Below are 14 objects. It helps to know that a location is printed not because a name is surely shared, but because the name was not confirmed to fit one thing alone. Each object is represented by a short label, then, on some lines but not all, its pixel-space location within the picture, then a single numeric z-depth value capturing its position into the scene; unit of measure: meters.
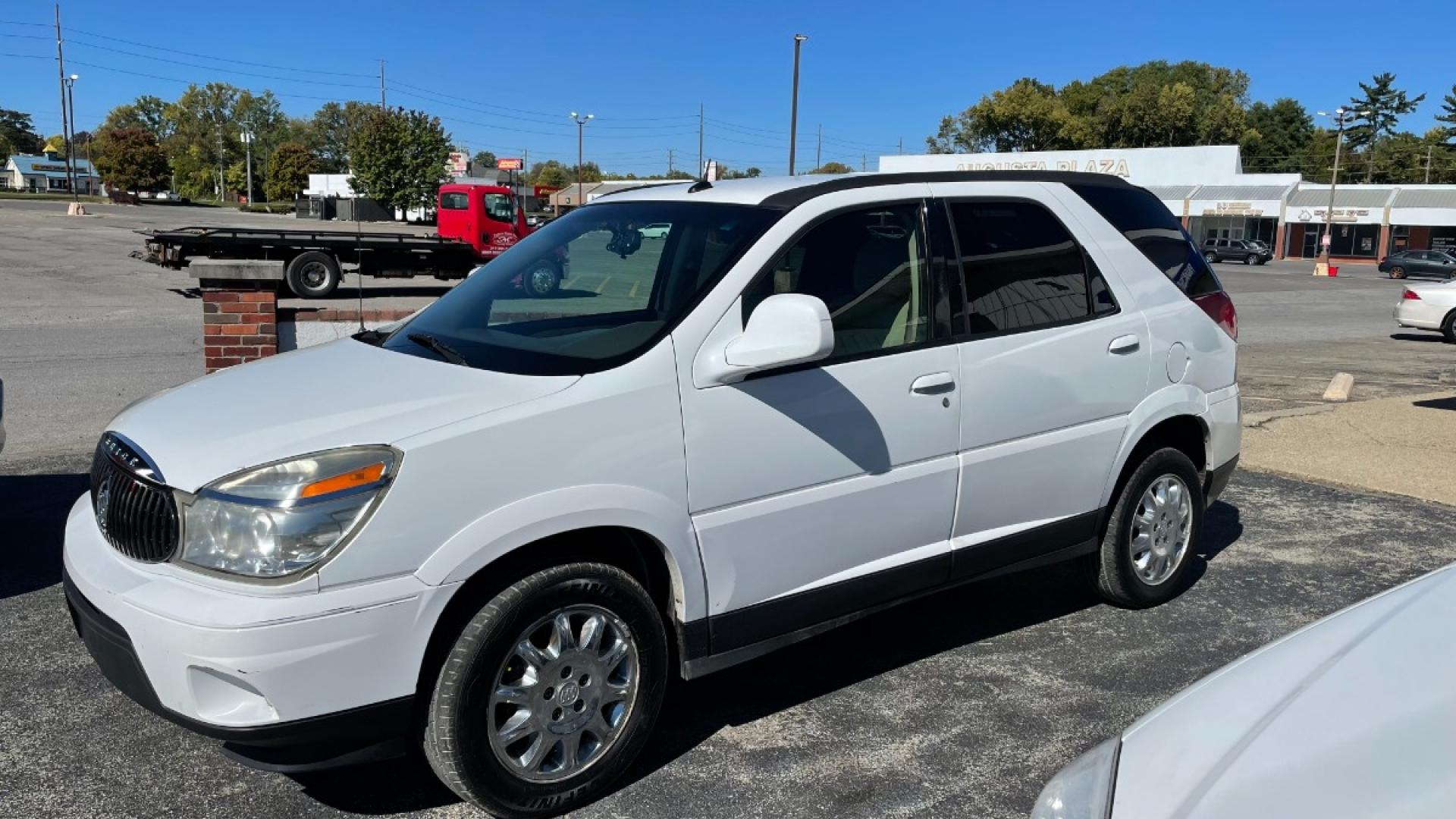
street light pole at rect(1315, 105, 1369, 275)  47.19
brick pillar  7.75
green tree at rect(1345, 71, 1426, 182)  109.75
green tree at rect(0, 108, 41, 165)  155.55
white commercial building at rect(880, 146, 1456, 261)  62.91
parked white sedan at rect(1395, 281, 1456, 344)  19.44
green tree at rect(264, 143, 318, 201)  103.69
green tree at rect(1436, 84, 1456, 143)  102.88
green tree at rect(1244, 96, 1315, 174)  109.50
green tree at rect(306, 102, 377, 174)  140.75
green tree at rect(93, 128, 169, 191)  95.50
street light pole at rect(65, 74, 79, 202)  79.81
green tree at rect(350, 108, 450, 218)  69.31
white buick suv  2.79
